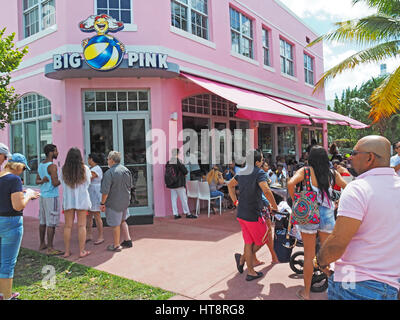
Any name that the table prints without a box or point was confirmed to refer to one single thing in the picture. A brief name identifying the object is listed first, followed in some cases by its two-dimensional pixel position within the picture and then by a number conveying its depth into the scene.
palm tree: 9.22
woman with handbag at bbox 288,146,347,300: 3.66
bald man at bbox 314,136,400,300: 1.89
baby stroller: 4.37
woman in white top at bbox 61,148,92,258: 5.45
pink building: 7.88
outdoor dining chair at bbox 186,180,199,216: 8.79
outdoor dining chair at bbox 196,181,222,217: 8.49
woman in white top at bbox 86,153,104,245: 6.27
